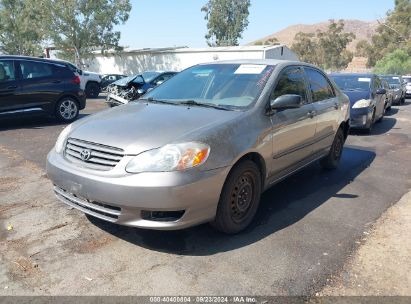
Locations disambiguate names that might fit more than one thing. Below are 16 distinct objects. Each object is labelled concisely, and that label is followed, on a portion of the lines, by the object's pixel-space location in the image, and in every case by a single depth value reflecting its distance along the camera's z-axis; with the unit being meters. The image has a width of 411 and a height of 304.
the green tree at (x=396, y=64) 38.41
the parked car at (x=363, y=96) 9.80
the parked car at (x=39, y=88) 9.06
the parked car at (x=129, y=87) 13.48
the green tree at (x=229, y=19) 62.53
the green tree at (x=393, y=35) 54.19
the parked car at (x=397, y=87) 18.73
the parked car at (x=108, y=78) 24.07
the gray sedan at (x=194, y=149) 3.29
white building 33.66
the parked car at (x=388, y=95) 14.15
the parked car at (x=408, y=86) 24.45
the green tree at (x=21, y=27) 35.00
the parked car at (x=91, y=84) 19.54
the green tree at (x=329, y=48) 56.75
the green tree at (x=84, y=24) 33.75
